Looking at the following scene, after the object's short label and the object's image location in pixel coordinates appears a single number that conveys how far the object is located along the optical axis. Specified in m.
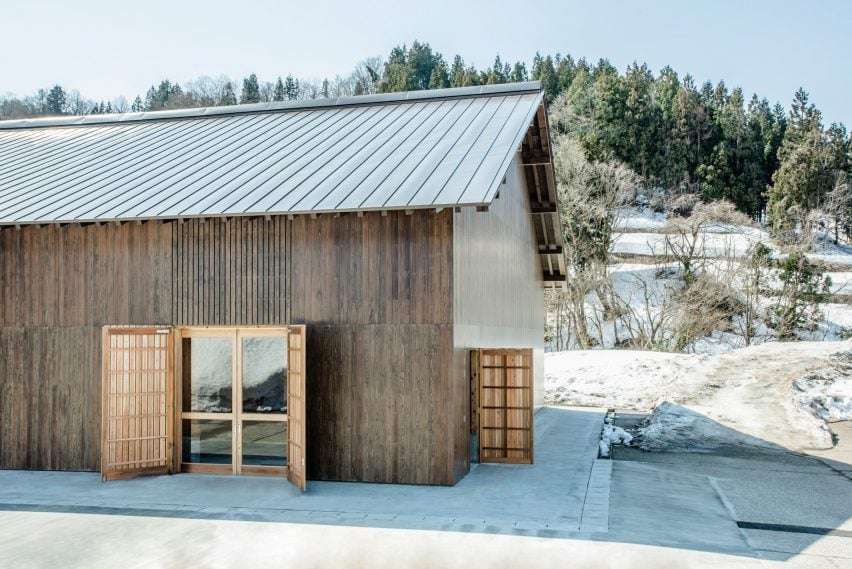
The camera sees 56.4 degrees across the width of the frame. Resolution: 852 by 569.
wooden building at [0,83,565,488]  9.38
